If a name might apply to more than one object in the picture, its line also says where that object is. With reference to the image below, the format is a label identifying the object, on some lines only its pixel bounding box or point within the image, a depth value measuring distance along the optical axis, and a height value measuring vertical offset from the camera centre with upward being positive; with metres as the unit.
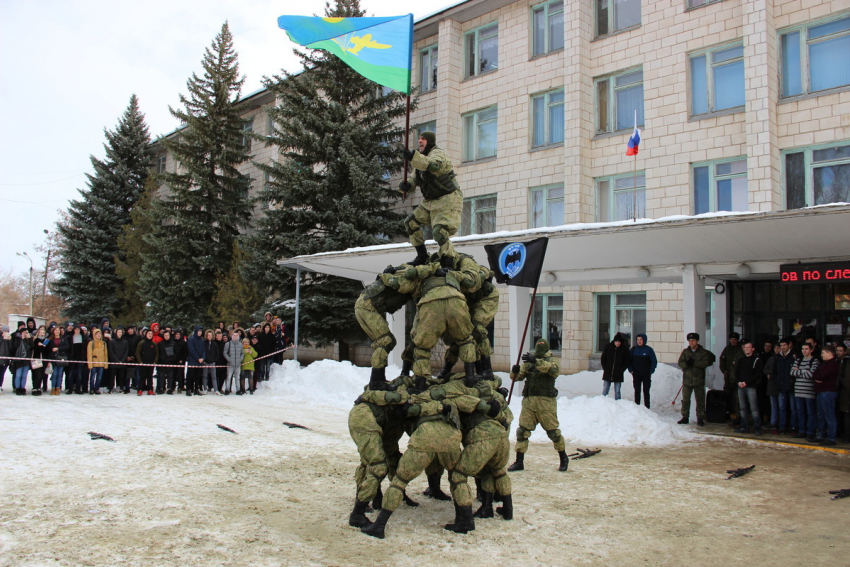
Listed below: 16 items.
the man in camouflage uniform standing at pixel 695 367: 11.79 -0.79
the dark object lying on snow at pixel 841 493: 6.84 -1.81
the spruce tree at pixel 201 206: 25.64 +4.66
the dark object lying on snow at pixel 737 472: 7.85 -1.85
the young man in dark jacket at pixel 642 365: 13.01 -0.84
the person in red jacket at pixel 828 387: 9.97 -0.94
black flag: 8.54 +0.89
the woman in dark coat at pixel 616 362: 13.34 -0.80
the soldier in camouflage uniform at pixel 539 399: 8.09 -1.01
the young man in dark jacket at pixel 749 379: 11.29 -0.96
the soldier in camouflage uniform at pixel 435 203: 6.31 +1.21
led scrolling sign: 9.95 +0.90
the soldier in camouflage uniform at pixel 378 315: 6.01 +0.04
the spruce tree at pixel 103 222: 30.62 +4.67
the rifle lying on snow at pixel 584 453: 8.95 -1.89
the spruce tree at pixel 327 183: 20.84 +4.65
